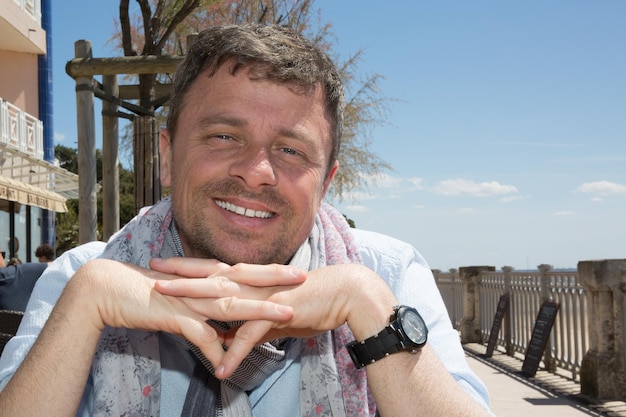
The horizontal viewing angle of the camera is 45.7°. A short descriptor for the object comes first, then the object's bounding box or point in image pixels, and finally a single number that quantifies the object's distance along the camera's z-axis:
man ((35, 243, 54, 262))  10.62
